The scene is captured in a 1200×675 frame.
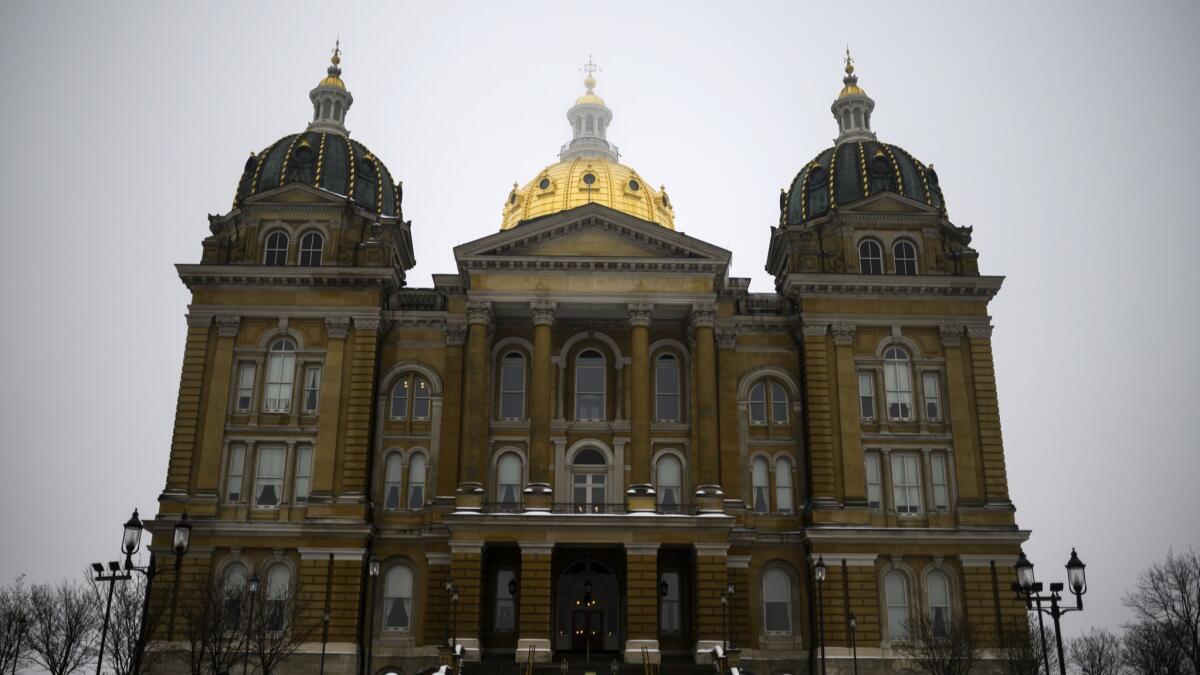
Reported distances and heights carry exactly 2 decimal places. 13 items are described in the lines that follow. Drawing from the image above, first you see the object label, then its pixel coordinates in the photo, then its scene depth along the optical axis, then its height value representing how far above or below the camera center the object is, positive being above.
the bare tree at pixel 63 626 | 47.22 +1.90
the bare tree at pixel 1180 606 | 47.38 +3.30
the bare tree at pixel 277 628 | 39.97 +1.68
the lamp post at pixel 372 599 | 39.25 +2.68
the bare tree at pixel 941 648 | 41.81 +1.20
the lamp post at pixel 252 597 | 38.69 +2.66
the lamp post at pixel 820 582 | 39.31 +3.25
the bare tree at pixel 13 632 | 46.56 +1.58
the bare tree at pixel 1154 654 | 46.25 +1.20
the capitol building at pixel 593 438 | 47.00 +10.10
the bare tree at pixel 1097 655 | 50.73 +1.22
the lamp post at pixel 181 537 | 28.16 +3.22
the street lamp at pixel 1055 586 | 28.52 +2.44
